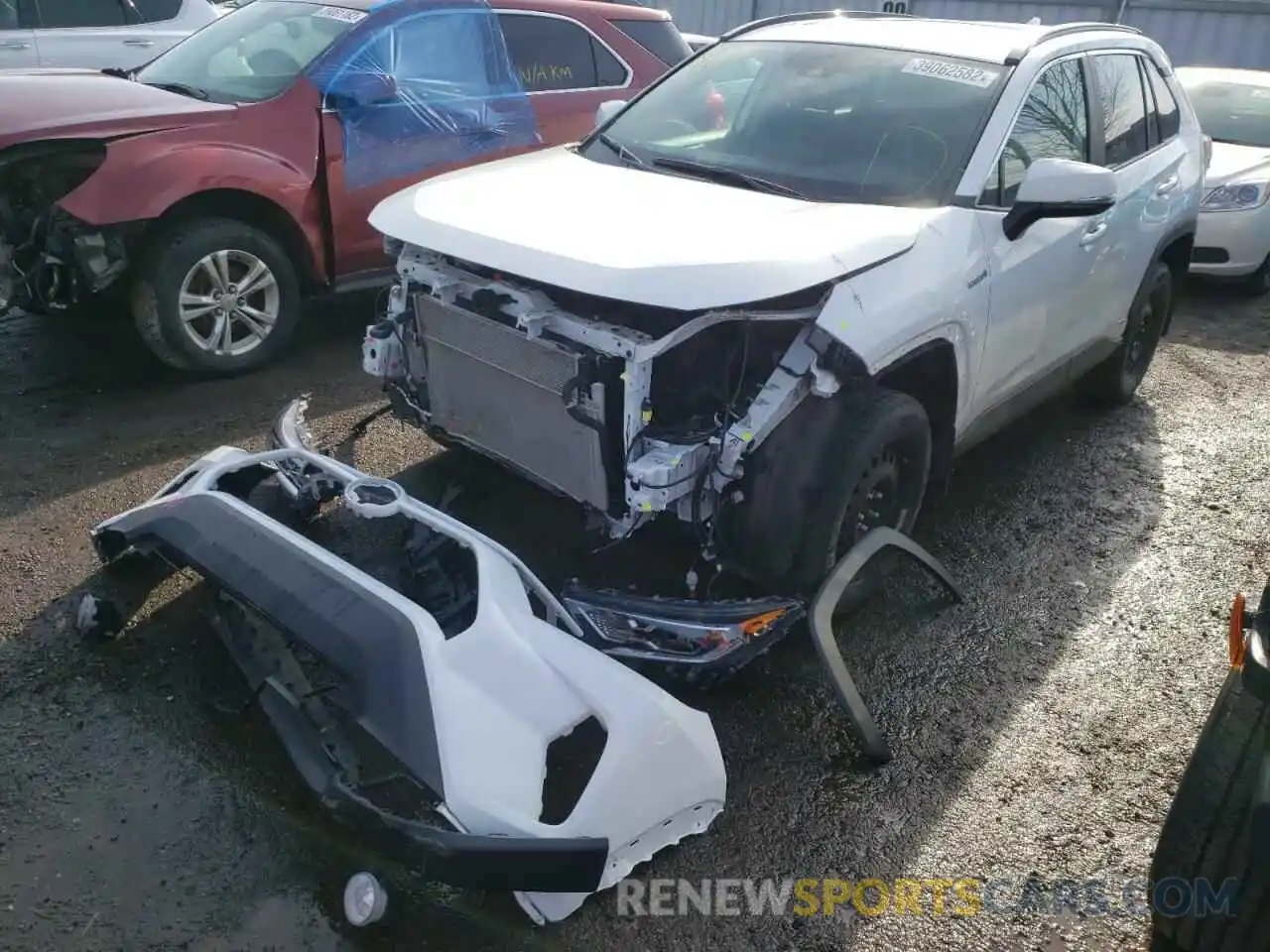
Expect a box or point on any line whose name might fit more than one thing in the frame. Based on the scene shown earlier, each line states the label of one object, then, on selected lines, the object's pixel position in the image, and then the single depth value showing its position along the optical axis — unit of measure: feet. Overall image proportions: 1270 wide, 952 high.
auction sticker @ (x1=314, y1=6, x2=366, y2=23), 18.54
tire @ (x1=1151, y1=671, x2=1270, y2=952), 6.55
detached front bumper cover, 7.14
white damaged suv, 9.80
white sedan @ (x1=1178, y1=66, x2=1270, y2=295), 24.77
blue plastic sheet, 18.11
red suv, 15.96
